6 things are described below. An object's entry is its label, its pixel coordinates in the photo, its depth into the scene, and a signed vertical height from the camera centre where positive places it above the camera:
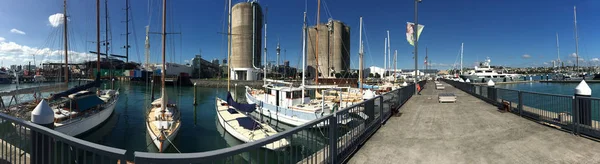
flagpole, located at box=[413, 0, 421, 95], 18.59 +4.25
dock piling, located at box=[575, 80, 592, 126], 5.92 -0.69
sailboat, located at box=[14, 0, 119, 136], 13.61 -1.95
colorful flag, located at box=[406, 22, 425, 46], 18.47 +3.96
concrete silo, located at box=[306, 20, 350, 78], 96.49 +14.19
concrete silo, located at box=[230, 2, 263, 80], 77.12 +13.69
